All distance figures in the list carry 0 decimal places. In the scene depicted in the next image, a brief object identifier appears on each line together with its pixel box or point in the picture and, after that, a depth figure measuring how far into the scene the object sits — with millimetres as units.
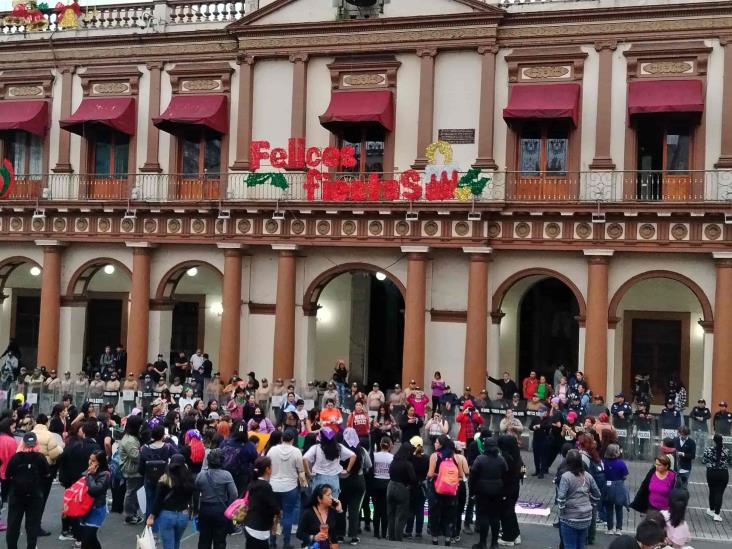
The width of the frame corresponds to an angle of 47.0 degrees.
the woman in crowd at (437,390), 23781
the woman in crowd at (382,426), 15099
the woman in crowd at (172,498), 10383
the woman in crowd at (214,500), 10531
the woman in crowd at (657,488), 11961
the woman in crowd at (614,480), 13625
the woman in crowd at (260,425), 15239
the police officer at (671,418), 20234
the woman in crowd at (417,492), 13062
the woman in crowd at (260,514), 10141
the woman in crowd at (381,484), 13188
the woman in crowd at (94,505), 10977
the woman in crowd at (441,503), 12953
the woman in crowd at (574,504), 11422
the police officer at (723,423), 20125
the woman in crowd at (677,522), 9430
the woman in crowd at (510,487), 12805
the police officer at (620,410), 20422
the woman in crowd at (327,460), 12188
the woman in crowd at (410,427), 16000
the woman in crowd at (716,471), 14656
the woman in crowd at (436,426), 16125
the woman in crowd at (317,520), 9952
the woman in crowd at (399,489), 12602
